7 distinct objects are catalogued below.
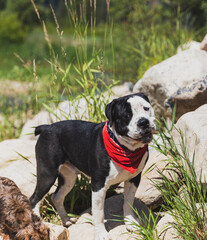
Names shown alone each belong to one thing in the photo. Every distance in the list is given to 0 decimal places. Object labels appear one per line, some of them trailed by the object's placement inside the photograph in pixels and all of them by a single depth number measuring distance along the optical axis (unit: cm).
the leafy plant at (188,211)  275
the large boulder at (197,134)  322
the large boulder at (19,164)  386
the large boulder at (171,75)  481
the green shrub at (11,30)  2227
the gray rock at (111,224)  320
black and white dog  279
